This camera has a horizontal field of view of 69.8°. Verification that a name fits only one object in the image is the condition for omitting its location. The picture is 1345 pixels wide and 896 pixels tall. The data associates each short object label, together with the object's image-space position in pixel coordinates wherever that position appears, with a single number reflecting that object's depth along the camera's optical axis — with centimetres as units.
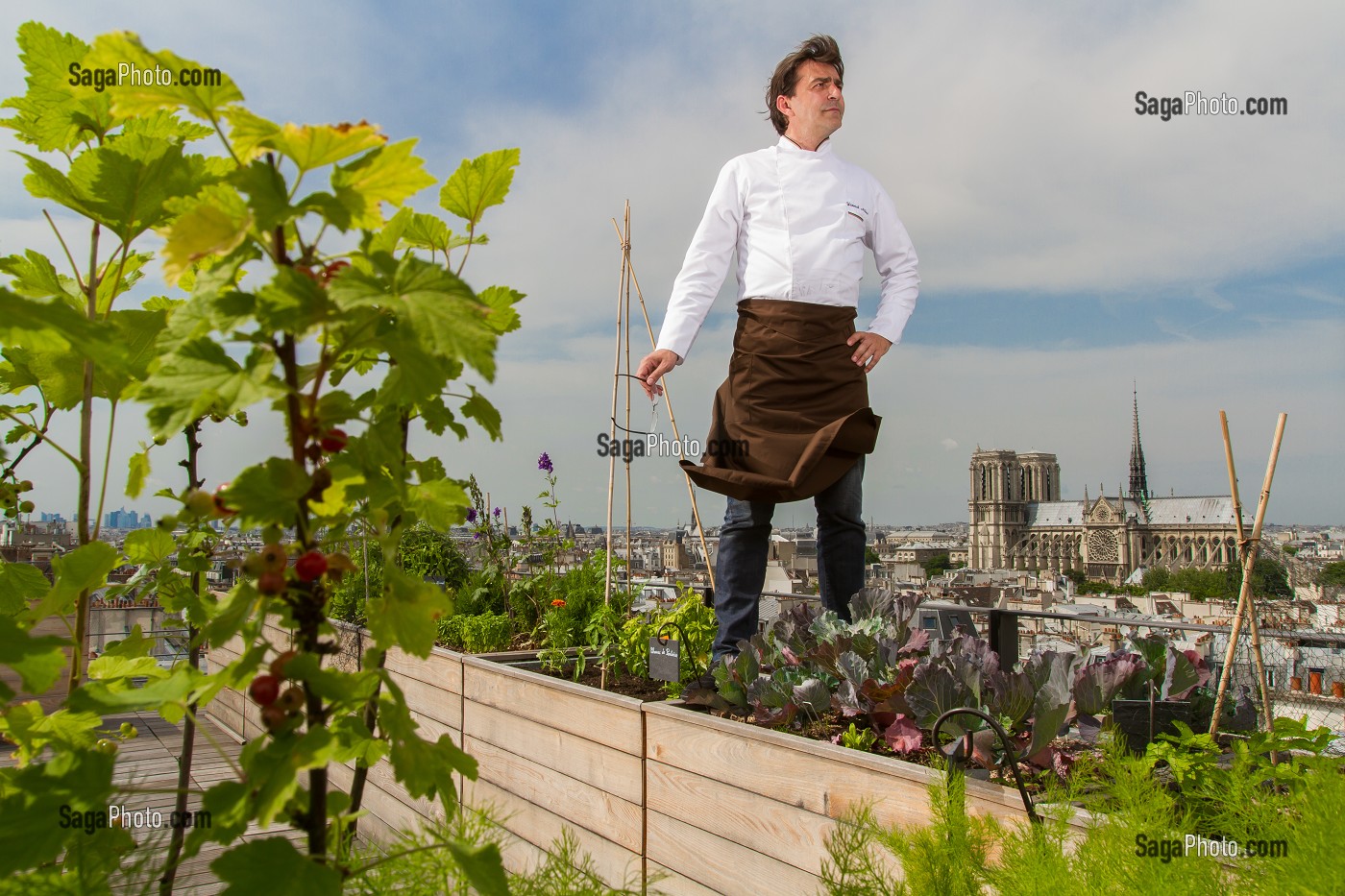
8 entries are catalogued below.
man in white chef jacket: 275
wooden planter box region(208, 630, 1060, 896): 191
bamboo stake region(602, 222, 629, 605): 399
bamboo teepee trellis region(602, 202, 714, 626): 399
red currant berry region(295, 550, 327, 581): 55
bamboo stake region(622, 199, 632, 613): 409
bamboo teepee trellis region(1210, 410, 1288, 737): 187
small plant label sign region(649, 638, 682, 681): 284
